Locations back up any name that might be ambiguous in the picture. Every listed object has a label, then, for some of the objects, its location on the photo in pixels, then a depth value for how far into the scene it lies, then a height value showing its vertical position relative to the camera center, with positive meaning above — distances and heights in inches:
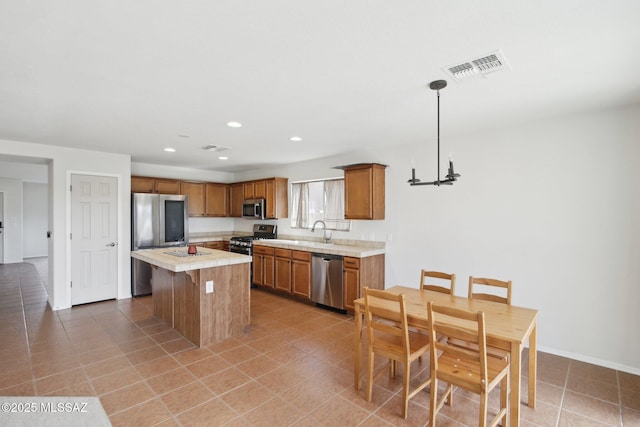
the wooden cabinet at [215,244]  256.3 -26.0
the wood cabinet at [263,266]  219.8 -37.8
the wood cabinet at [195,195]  254.5 +15.3
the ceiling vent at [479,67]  78.1 +38.6
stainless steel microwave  249.2 +3.8
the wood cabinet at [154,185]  225.0 +21.5
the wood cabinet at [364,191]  177.2 +13.1
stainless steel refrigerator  210.7 -8.5
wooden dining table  74.5 -29.3
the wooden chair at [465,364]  73.2 -40.5
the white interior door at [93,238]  186.1 -15.0
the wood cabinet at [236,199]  273.0 +13.1
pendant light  91.7 +38.0
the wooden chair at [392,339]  87.4 -40.0
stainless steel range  237.3 -19.7
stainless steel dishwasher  177.3 -39.2
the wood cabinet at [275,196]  239.9 +13.5
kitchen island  132.5 -36.2
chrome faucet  215.3 -13.1
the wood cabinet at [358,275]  168.1 -34.3
